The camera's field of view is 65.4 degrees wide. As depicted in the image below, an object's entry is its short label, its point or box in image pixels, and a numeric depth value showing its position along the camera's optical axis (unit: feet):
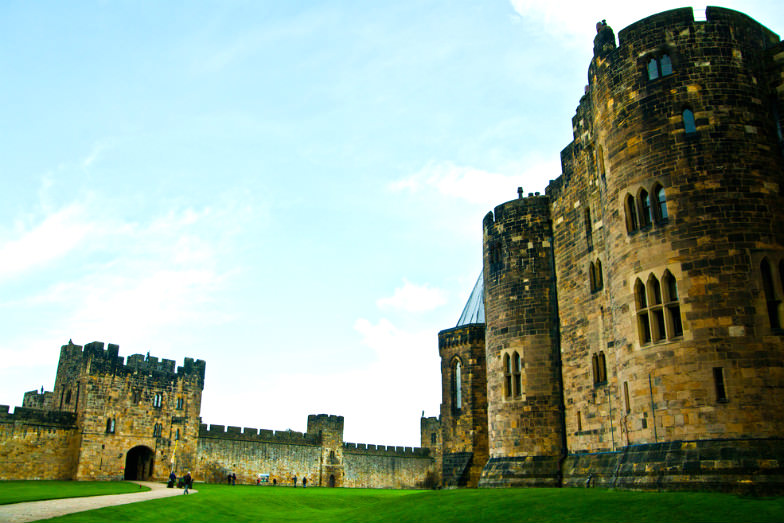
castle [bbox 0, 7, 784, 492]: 46.29
